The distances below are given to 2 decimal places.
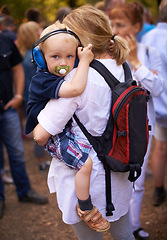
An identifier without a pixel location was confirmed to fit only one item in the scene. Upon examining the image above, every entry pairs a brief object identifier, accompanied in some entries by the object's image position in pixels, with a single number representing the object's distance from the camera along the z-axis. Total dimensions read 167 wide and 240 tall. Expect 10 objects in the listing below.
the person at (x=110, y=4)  5.55
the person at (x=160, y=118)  3.18
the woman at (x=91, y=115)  1.75
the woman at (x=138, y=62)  2.58
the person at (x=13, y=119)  3.56
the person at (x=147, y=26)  4.58
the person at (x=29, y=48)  5.04
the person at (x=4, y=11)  4.13
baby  1.70
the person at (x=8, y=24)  4.03
